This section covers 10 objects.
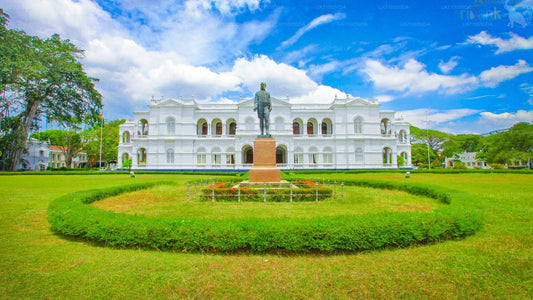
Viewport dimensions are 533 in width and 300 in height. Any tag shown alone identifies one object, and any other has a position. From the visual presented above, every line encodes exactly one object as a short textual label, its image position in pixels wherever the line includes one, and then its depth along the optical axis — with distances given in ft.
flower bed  32.89
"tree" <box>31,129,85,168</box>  145.48
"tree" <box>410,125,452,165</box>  181.27
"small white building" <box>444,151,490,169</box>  190.70
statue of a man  45.32
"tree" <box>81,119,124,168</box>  149.40
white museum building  122.42
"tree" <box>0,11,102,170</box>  90.87
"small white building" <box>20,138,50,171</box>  160.56
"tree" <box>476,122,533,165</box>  136.87
